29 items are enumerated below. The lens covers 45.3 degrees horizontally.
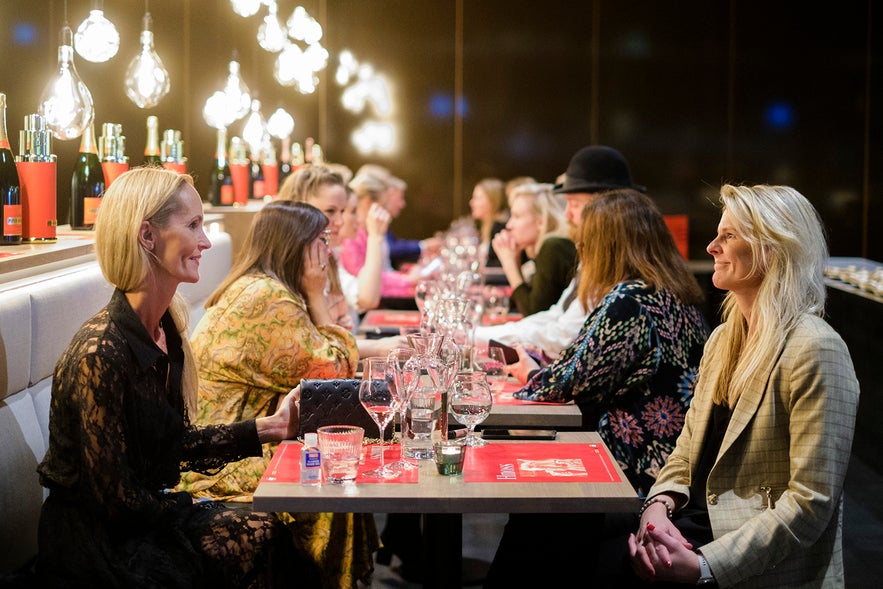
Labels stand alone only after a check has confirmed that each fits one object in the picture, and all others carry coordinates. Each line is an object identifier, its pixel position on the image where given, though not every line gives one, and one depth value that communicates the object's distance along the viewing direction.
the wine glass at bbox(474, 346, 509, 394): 3.50
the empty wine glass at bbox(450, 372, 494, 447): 2.46
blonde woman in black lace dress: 2.14
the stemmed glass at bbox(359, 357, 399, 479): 2.41
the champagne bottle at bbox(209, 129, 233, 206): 6.03
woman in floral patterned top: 3.04
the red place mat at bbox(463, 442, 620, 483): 2.29
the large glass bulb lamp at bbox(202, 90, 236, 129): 4.93
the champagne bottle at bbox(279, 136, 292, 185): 7.96
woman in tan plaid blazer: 2.14
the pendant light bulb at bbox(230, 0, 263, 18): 5.30
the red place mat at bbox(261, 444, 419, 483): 2.25
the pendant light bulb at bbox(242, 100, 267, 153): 5.75
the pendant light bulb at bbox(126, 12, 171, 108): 3.93
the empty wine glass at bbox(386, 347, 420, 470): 2.40
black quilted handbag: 2.54
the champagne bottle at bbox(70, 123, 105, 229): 3.80
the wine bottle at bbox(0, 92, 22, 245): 2.94
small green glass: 2.27
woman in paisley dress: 2.88
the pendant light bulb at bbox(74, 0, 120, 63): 3.59
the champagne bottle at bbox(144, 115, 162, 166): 4.57
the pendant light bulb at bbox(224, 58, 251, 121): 4.93
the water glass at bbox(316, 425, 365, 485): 2.23
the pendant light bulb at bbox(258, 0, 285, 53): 5.80
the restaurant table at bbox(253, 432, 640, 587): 2.11
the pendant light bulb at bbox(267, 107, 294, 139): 6.38
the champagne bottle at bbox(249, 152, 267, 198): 6.84
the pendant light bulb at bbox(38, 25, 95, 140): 3.19
